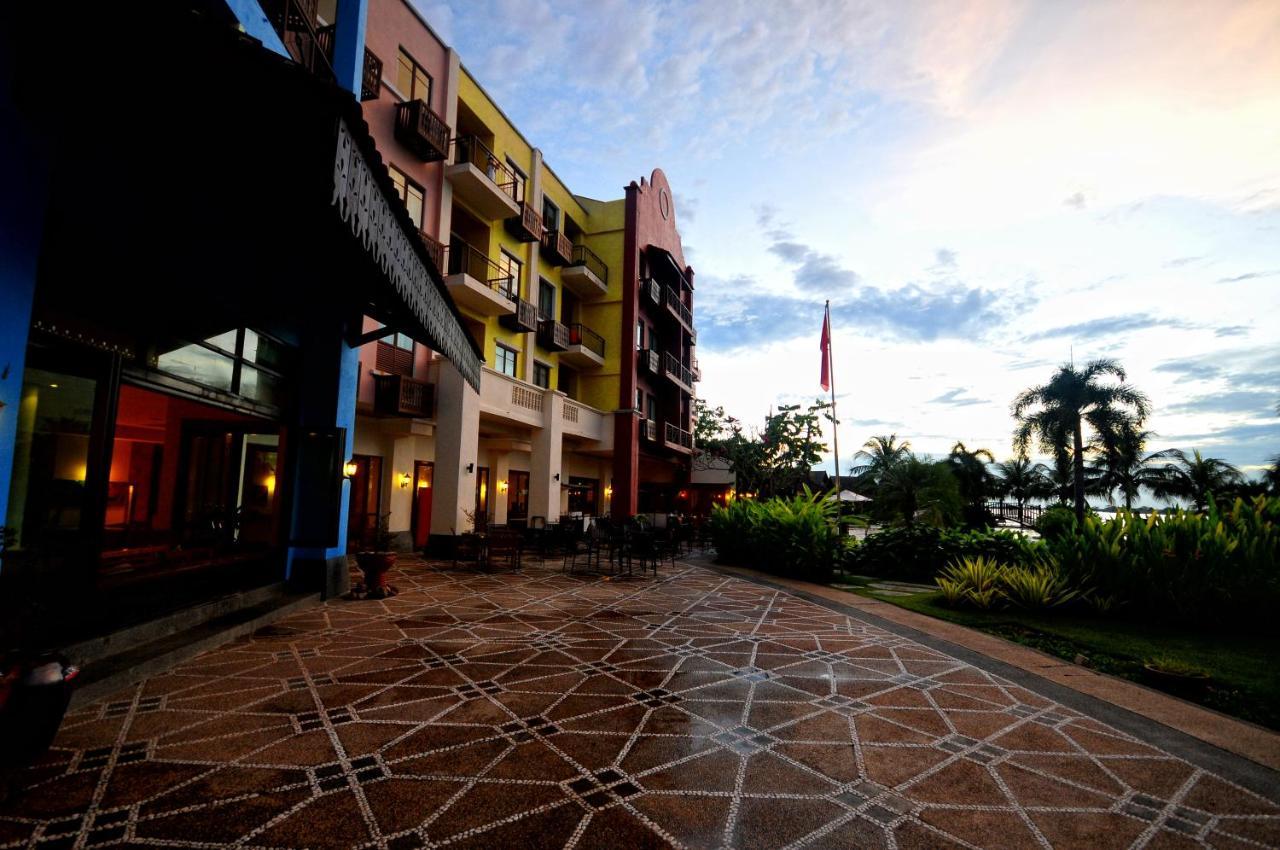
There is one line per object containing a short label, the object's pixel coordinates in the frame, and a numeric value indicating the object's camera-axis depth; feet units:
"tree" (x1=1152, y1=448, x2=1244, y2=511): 109.63
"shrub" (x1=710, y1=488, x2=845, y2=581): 42.06
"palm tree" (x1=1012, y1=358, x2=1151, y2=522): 86.43
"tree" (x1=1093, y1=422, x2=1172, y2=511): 117.68
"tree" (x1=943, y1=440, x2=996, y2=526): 106.93
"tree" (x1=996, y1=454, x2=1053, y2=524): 156.35
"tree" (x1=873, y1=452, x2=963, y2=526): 63.77
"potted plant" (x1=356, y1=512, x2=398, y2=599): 28.91
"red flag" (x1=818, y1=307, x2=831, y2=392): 67.10
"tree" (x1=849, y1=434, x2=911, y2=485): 111.75
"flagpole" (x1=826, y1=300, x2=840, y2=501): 63.00
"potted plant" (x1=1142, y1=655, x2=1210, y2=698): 16.62
